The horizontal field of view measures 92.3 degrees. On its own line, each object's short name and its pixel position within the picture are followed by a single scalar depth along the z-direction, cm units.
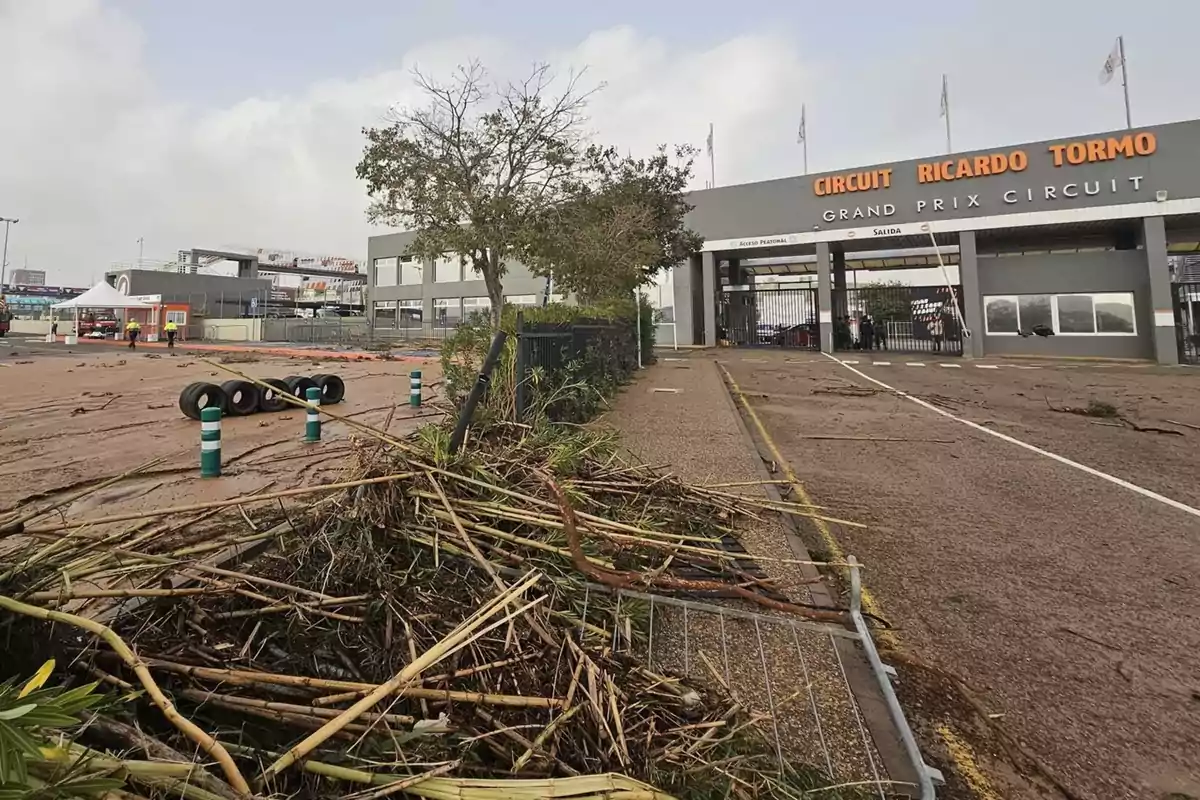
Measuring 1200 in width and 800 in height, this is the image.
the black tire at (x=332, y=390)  957
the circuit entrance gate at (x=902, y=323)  2683
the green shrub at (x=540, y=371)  558
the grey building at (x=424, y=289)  4462
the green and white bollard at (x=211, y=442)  514
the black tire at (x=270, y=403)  933
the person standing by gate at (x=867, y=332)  2975
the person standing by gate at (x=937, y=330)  2683
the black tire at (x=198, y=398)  795
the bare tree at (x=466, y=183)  1700
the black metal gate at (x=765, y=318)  3094
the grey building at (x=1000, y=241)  2191
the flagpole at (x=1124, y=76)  2532
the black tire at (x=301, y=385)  890
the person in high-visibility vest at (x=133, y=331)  2769
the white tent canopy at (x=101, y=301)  3756
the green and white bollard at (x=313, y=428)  688
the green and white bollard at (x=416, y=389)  899
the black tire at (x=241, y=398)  884
